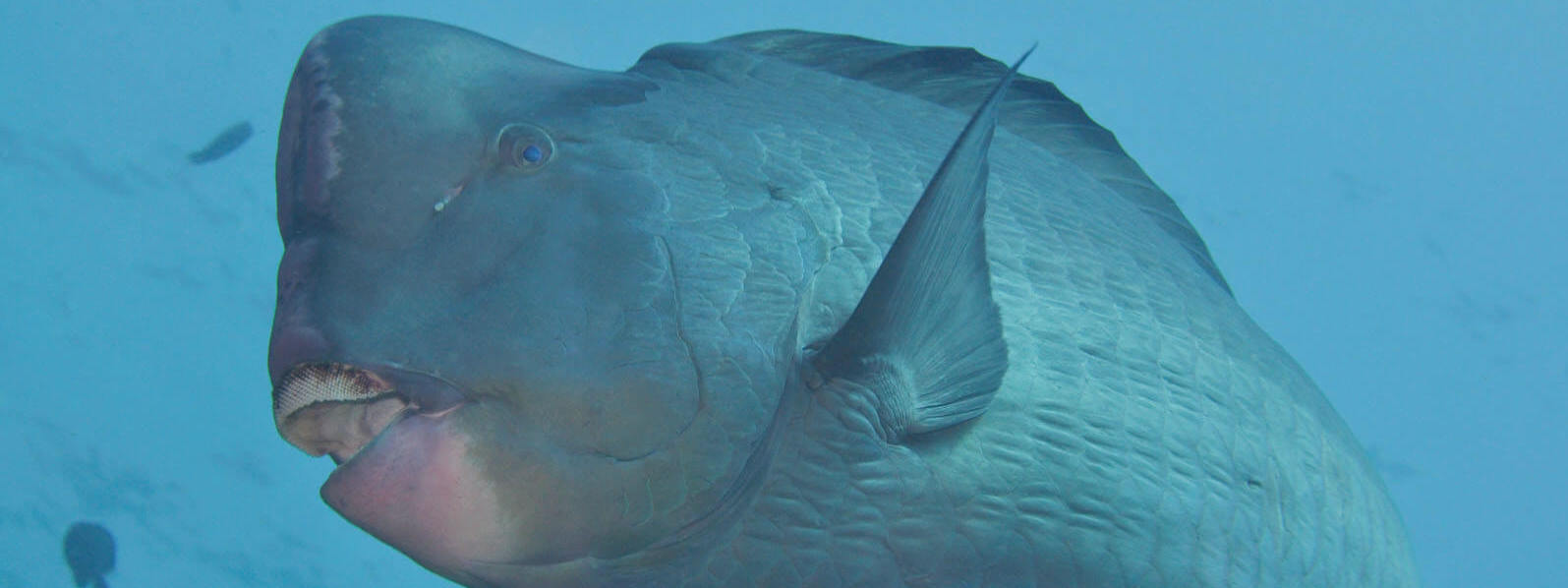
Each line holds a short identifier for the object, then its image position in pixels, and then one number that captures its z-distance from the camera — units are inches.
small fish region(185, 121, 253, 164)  482.5
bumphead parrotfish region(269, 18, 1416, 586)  56.2
